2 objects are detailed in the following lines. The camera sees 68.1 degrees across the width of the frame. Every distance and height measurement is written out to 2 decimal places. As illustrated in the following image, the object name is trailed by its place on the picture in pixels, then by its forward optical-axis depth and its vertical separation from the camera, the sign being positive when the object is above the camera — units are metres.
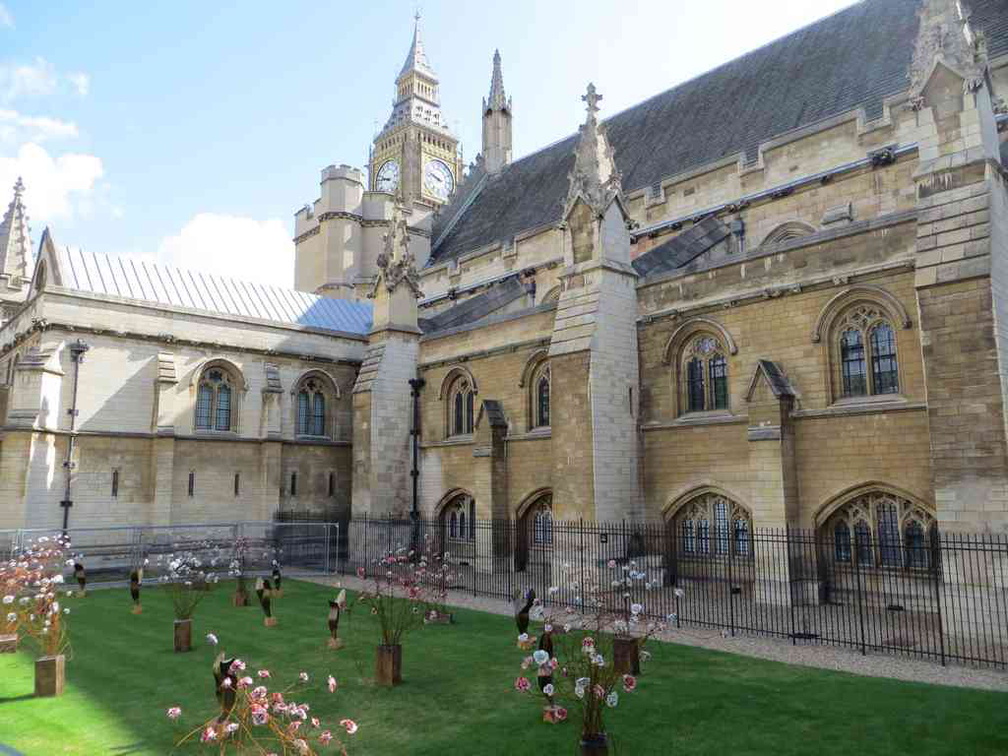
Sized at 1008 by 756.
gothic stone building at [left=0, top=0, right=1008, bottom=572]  13.34 +3.72
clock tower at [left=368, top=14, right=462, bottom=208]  77.38 +37.33
